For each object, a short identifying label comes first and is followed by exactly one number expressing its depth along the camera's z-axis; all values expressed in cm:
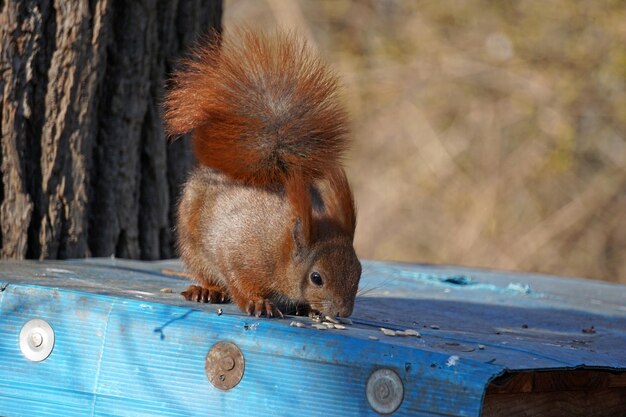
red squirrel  471
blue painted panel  345
